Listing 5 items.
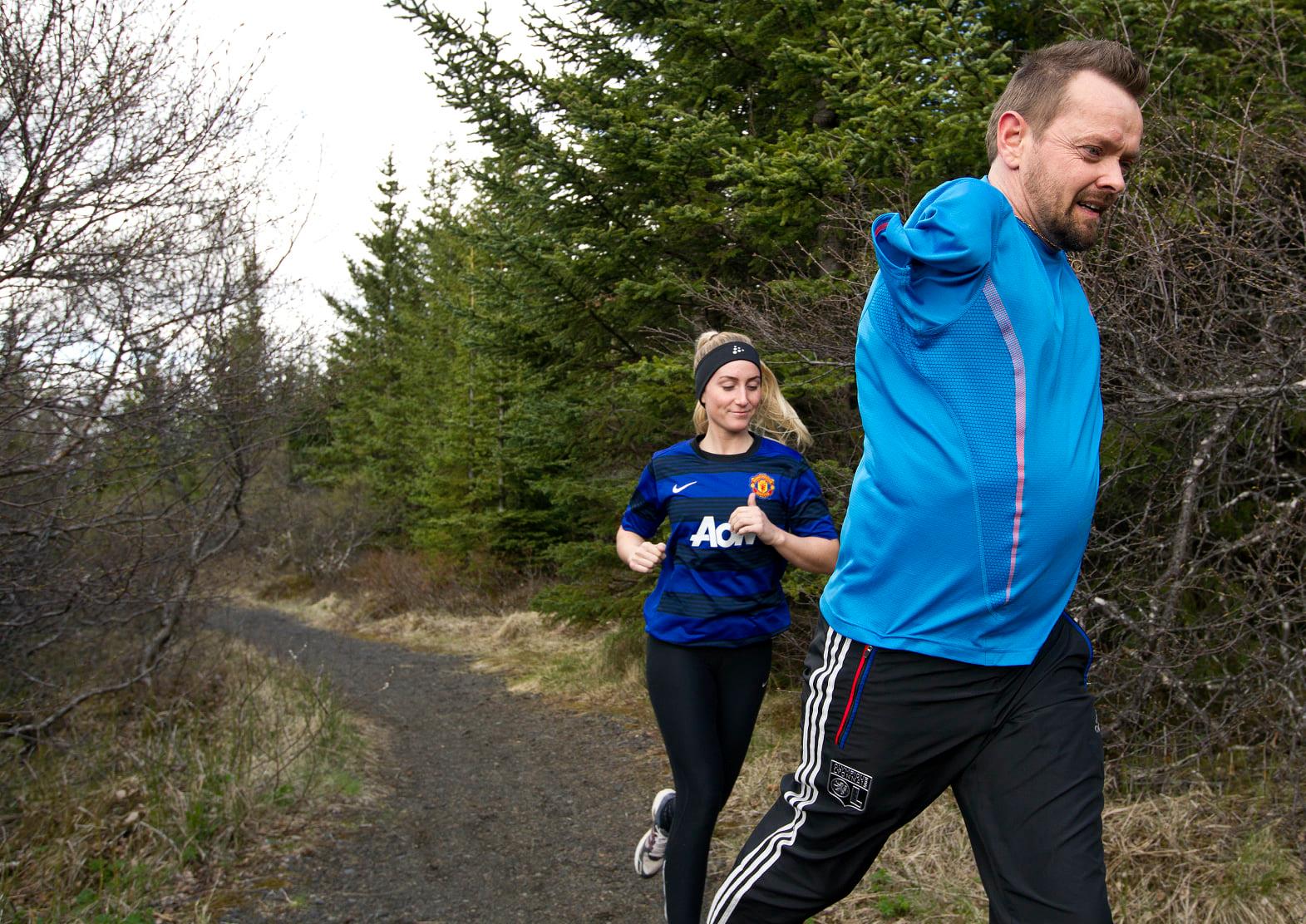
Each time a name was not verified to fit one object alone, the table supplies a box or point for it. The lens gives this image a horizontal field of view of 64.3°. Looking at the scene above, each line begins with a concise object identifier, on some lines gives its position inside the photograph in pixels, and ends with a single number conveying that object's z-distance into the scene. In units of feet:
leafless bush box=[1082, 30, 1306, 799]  13.39
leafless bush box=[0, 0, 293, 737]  18.86
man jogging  6.57
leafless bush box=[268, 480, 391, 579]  83.66
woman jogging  11.34
